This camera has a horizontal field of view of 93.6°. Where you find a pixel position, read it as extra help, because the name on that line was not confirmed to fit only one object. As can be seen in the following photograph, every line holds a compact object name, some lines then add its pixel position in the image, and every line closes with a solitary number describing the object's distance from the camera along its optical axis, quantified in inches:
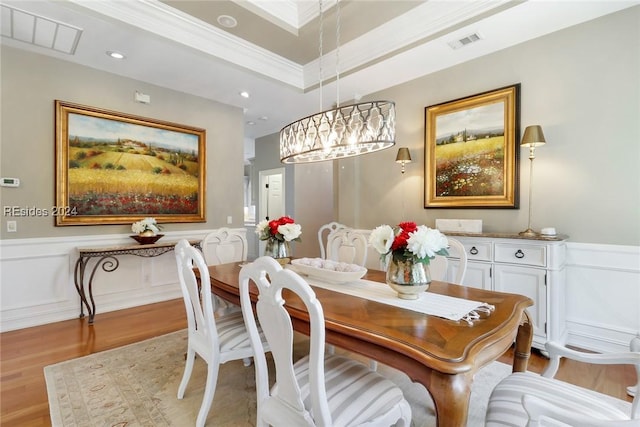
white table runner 53.6
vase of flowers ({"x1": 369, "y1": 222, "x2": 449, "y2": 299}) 56.2
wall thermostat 115.3
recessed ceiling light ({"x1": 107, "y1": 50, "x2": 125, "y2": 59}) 121.7
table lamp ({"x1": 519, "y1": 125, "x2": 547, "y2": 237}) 102.1
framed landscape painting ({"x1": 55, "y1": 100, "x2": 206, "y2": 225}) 129.0
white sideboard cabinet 94.7
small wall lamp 143.1
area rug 68.2
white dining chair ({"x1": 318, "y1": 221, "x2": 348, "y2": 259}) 218.1
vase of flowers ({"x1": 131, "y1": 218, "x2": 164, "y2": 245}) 140.9
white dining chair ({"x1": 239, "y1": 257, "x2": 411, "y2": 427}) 41.4
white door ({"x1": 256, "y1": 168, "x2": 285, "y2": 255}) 252.4
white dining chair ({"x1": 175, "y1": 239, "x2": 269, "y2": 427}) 63.9
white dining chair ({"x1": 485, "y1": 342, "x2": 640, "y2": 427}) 42.6
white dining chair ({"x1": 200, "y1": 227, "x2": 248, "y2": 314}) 111.6
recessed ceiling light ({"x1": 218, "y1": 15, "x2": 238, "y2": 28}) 114.8
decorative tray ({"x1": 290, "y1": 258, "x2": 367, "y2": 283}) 72.3
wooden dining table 38.1
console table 125.3
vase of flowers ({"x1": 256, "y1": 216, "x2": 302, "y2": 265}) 87.0
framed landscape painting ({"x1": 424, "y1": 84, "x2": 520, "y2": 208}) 115.6
